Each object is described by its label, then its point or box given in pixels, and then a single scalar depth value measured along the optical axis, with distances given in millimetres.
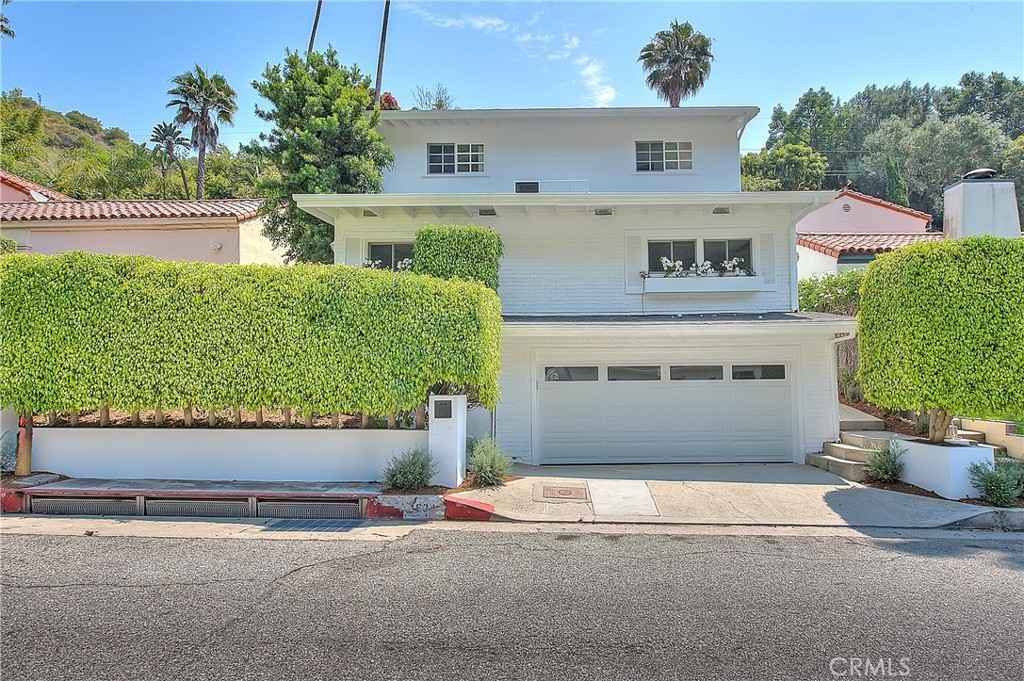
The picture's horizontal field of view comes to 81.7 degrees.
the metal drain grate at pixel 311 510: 7980
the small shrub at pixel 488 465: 9000
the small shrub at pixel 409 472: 8414
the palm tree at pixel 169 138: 36469
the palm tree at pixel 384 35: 30552
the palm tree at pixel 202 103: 31406
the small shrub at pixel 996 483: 7938
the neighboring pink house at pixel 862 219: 24547
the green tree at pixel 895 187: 40312
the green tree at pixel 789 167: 41250
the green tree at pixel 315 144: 14586
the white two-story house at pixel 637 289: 11695
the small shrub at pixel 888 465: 9305
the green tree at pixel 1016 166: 36562
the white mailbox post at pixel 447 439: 8797
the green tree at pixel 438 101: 29109
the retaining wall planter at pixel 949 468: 8375
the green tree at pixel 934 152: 39562
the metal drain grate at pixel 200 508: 8016
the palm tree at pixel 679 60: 28234
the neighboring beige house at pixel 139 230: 16469
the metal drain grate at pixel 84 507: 8031
